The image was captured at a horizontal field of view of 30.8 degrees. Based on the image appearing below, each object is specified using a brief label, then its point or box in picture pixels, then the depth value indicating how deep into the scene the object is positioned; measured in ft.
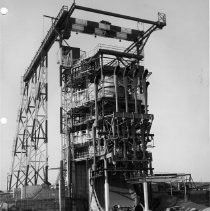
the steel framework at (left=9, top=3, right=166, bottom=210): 178.60
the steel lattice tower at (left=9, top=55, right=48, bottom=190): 230.48
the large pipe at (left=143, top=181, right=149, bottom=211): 167.32
